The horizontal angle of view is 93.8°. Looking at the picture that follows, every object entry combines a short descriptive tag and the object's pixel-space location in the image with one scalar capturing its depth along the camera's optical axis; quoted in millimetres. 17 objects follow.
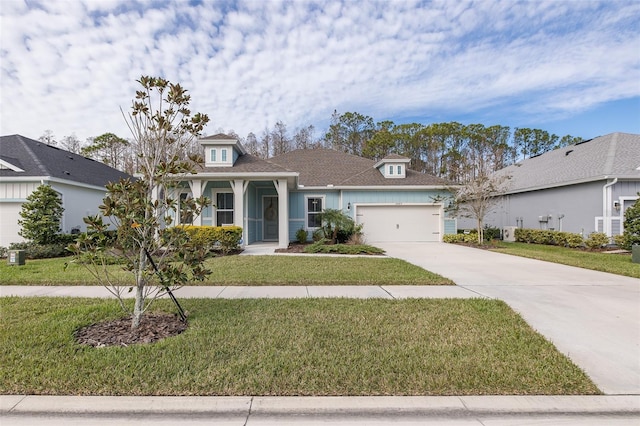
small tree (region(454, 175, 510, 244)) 14562
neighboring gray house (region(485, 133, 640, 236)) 12953
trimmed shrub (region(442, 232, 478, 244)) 15041
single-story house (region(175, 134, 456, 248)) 13117
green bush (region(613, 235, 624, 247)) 11895
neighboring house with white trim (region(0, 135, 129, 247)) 12008
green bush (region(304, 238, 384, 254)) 11273
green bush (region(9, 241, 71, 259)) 10719
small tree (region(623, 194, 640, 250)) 9677
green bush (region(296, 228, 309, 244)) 14344
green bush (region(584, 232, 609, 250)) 12388
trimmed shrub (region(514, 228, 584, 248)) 13138
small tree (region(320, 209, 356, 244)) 13422
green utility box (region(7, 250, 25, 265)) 8625
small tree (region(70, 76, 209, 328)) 3594
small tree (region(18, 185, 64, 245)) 11141
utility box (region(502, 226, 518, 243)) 17308
